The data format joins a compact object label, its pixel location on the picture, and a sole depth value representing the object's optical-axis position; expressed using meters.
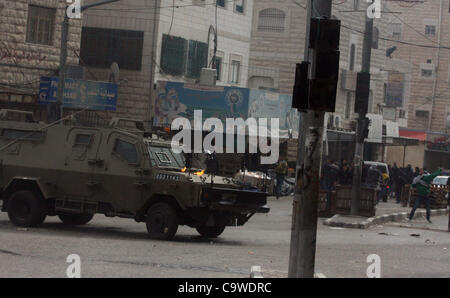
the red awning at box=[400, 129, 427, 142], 66.50
